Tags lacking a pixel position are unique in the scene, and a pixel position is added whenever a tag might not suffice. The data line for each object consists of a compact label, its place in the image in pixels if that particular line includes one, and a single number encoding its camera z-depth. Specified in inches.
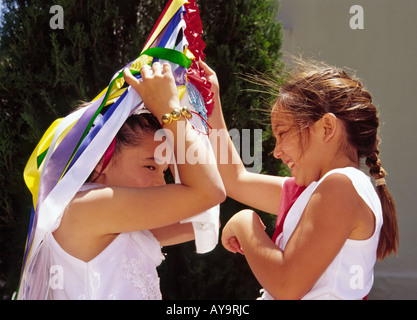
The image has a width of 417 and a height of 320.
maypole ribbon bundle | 66.0
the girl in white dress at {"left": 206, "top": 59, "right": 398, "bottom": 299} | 64.0
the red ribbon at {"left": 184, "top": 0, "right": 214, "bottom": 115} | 75.3
